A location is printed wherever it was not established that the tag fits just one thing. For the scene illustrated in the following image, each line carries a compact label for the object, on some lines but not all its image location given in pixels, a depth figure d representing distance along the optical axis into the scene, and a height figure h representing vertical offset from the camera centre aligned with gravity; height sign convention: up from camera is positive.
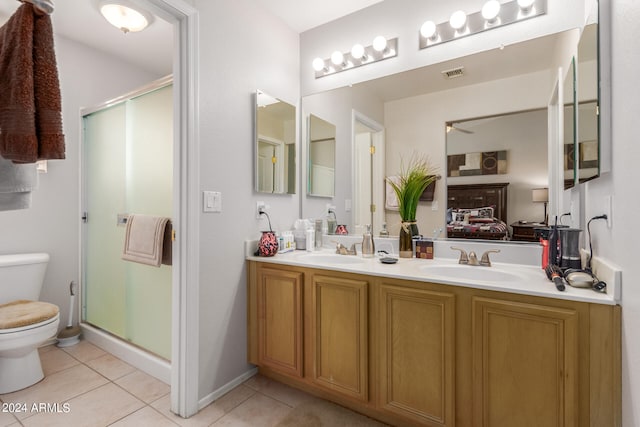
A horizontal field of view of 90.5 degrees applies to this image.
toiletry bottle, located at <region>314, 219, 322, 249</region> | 2.34 -0.18
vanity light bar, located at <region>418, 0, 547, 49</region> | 1.64 +1.06
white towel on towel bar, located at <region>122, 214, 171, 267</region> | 1.85 -0.17
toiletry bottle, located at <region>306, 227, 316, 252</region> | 2.23 -0.19
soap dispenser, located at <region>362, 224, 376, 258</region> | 2.03 -0.22
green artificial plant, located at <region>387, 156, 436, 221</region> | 1.95 +0.18
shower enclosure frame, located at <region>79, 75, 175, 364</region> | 2.03 -0.73
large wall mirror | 1.64 +0.53
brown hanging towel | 0.89 +0.36
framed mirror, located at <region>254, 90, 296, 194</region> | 2.08 +0.47
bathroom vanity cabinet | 1.08 -0.58
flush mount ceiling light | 2.02 +1.30
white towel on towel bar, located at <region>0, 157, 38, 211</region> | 0.99 +0.09
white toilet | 1.79 -0.63
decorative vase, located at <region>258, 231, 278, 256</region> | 1.96 -0.20
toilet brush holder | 2.45 -0.94
